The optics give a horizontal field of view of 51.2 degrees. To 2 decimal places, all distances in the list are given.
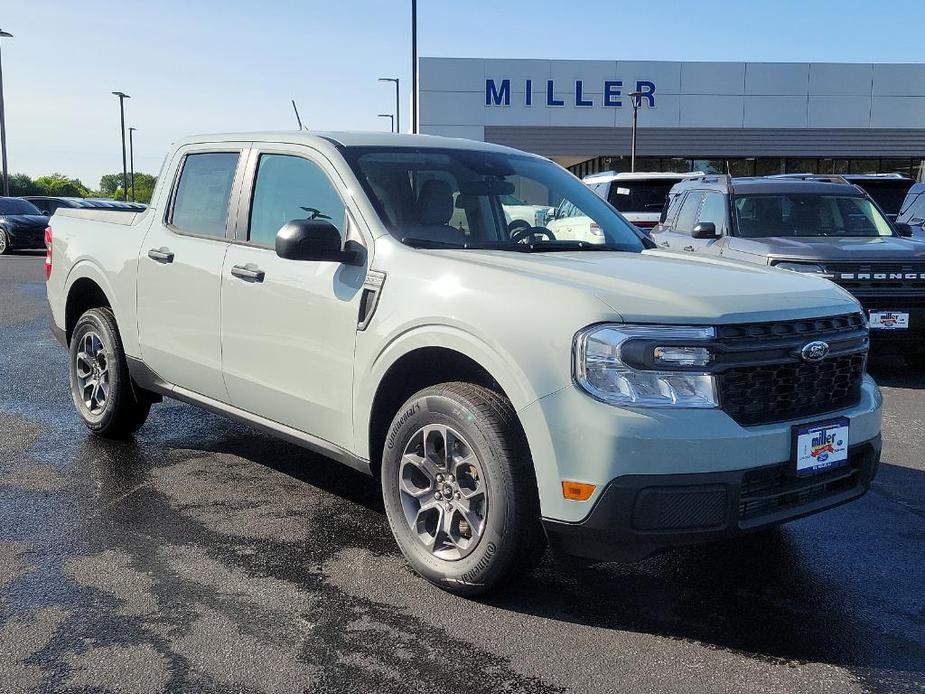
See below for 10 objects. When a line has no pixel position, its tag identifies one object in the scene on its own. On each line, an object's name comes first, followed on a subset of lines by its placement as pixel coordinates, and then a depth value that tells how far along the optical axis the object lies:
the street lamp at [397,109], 44.22
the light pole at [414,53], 23.23
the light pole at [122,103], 54.56
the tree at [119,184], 92.09
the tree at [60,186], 83.47
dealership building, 33.31
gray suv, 8.33
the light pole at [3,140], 37.56
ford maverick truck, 3.17
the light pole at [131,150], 61.37
